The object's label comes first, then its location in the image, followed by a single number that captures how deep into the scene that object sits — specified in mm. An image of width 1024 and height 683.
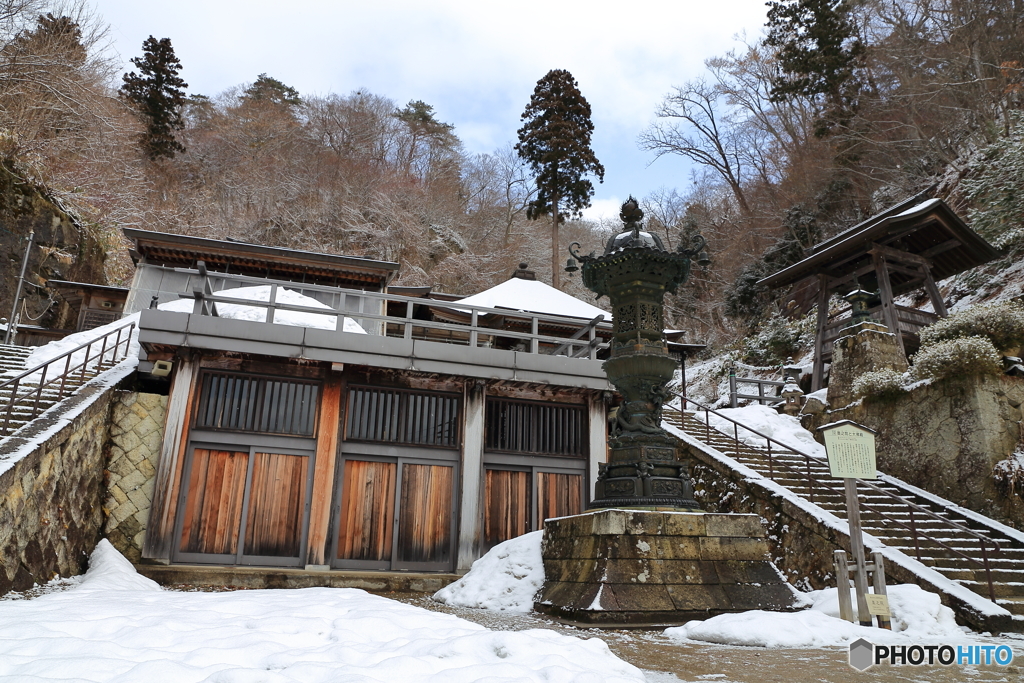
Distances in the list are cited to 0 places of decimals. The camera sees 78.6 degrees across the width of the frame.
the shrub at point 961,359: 11461
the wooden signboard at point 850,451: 6902
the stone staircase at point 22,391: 8430
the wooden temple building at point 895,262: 15914
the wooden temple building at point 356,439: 10414
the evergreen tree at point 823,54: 28609
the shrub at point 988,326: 12367
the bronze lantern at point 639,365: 8133
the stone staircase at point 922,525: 8562
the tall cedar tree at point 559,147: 32406
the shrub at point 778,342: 24625
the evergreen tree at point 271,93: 42750
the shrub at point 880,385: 12930
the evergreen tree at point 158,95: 34219
